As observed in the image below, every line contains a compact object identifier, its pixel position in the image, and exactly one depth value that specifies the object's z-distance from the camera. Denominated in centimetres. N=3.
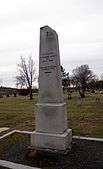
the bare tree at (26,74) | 2322
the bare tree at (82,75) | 2563
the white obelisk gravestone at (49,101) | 349
